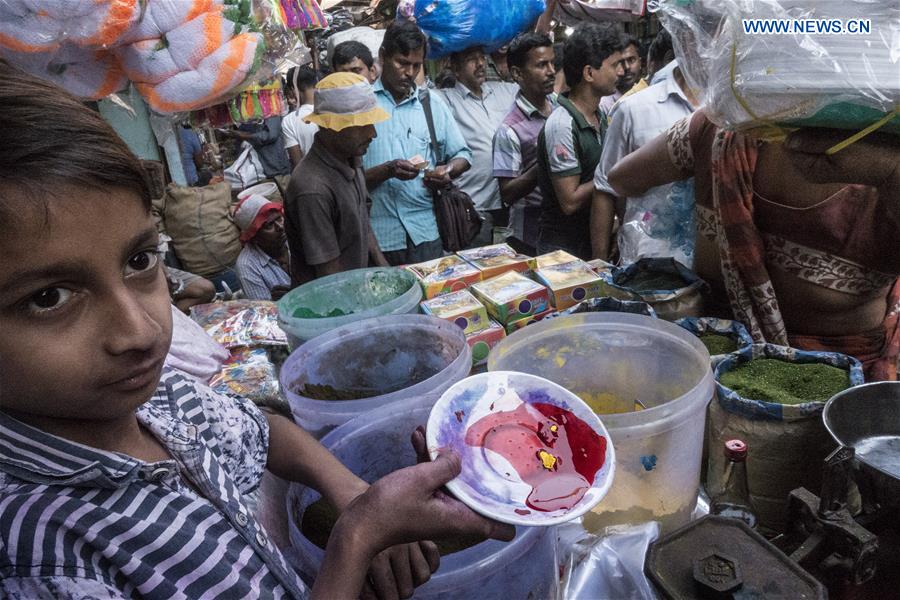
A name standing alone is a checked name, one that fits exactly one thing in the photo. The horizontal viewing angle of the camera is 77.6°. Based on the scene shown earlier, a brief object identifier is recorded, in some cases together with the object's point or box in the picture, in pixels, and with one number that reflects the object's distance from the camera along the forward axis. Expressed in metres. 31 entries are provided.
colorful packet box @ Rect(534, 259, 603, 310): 1.67
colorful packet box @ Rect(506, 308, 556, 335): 1.62
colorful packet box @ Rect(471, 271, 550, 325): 1.61
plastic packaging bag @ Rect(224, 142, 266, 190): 4.83
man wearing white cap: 3.14
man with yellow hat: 2.38
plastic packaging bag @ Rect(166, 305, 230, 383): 1.58
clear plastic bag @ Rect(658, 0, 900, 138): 0.86
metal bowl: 1.07
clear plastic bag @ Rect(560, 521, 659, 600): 0.88
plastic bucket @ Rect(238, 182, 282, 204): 3.60
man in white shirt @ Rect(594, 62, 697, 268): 2.13
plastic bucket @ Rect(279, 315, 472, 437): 1.33
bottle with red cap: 1.02
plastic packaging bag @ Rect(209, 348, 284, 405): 1.63
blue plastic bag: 3.55
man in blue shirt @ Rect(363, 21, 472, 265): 3.14
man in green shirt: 2.83
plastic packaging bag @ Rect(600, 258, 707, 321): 1.53
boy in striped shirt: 0.56
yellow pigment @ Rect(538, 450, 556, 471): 0.90
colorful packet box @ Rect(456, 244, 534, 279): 1.85
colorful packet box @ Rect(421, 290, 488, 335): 1.55
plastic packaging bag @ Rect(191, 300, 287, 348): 1.98
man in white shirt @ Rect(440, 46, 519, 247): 3.81
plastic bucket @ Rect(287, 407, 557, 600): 0.80
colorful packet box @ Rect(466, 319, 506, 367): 1.56
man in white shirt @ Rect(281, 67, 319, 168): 4.14
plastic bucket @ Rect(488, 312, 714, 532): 0.98
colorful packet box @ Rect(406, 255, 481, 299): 1.77
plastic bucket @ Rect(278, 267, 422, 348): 1.76
